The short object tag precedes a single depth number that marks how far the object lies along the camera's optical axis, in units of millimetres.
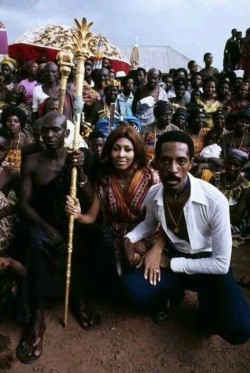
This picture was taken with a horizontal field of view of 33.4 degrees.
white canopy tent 19516
